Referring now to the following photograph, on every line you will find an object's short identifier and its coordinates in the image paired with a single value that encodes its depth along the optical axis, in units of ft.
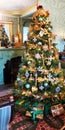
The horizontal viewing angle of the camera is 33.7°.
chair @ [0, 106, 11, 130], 3.00
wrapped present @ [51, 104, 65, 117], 6.35
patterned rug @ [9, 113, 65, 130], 5.50
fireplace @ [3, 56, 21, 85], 10.33
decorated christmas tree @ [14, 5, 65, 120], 6.31
